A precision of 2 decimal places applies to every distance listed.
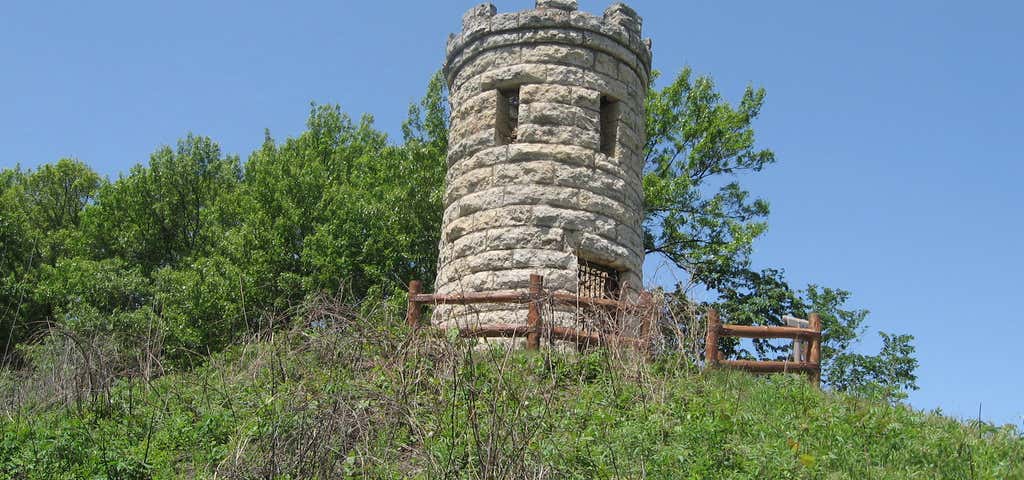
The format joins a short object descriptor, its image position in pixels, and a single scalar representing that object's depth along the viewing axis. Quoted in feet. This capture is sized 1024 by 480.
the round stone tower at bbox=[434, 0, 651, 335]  41.01
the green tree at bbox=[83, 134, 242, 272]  85.05
